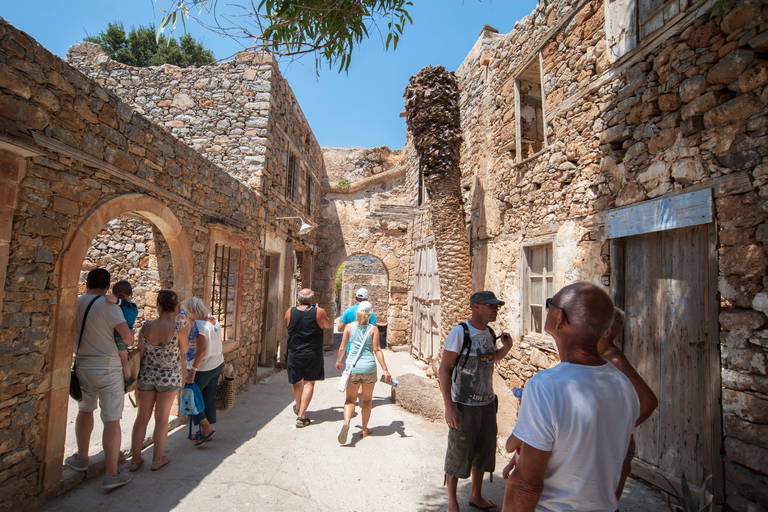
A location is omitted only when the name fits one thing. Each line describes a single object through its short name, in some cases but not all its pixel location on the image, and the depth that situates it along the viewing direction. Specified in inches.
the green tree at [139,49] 648.4
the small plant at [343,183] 492.7
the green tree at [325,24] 128.2
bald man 54.7
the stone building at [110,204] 101.2
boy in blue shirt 123.2
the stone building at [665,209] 102.1
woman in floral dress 133.1
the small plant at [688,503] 95.3
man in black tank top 187.8
